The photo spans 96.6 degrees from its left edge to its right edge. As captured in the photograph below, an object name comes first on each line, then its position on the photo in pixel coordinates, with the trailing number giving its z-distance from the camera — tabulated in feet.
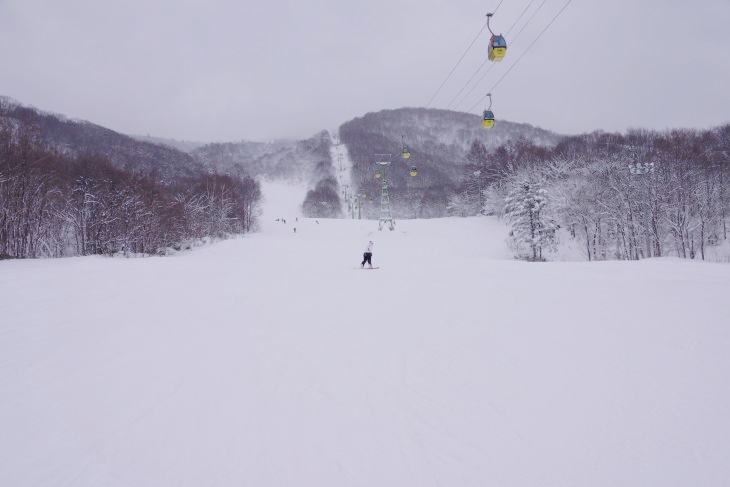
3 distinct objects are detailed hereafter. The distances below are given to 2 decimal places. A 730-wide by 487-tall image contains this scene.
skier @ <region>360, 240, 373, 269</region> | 60.18
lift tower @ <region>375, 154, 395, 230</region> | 147.01
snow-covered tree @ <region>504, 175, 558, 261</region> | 108.27
